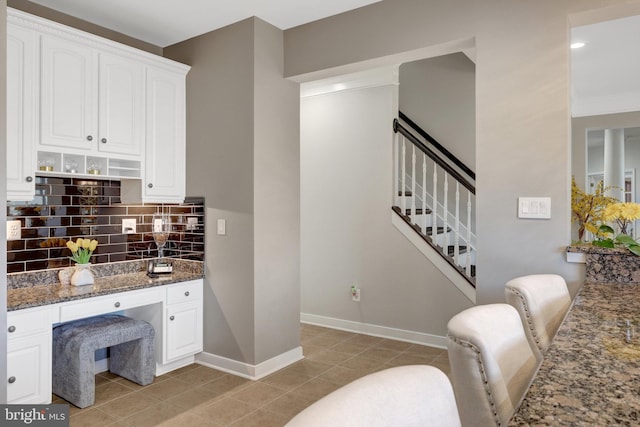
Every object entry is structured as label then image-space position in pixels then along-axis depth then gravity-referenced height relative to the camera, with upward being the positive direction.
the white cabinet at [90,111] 2.69 +0.71
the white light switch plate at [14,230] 2.87 -0.12
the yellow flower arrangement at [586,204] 2.93 +0.05
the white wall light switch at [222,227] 3.47 -0.12
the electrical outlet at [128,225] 3.60 -0.12
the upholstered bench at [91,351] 2.76 -0.93
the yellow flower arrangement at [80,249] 3.08 -0.27
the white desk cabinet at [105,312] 2.47 -0.78
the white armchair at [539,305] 1.55 -0.35
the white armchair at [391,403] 0.64 -0.31
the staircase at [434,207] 4.03 +0.05
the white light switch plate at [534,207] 2.43 +0.03
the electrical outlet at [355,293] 4.53 -0.85
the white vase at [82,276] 3.05 -0.45
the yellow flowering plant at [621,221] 2.23 -0.05
